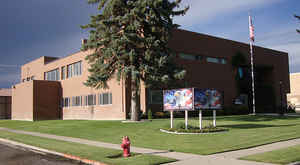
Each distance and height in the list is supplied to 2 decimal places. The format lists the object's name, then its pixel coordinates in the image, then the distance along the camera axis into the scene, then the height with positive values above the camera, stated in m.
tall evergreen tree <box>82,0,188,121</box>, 25.20 +4.63
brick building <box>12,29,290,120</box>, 34.03 +1.99
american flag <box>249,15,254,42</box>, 37.40 +8.14
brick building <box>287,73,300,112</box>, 87.56 +1.86
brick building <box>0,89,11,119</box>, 60.16 -1.54
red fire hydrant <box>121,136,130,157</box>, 10.51 -1.73
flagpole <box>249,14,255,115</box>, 37.40 +8.00
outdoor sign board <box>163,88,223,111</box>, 18.00 -0.17
